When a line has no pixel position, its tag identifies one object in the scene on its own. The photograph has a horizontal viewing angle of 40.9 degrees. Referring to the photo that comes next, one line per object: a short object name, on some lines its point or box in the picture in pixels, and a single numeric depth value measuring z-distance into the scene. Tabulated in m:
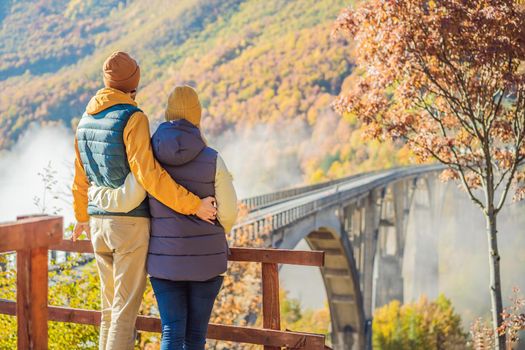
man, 3.48
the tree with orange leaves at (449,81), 9.23
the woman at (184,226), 3.51
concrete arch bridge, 24.78
